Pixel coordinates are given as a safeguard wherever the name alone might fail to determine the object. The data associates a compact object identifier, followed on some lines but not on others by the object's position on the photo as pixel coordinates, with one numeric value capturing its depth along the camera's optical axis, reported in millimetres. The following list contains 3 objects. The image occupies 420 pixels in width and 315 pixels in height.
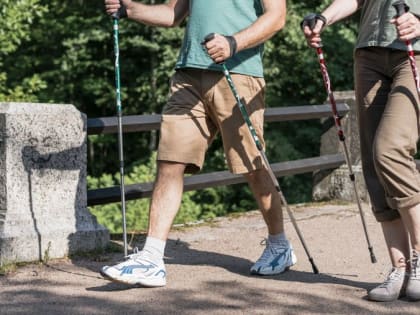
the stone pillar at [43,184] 9153
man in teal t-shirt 8018
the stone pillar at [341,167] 14435
